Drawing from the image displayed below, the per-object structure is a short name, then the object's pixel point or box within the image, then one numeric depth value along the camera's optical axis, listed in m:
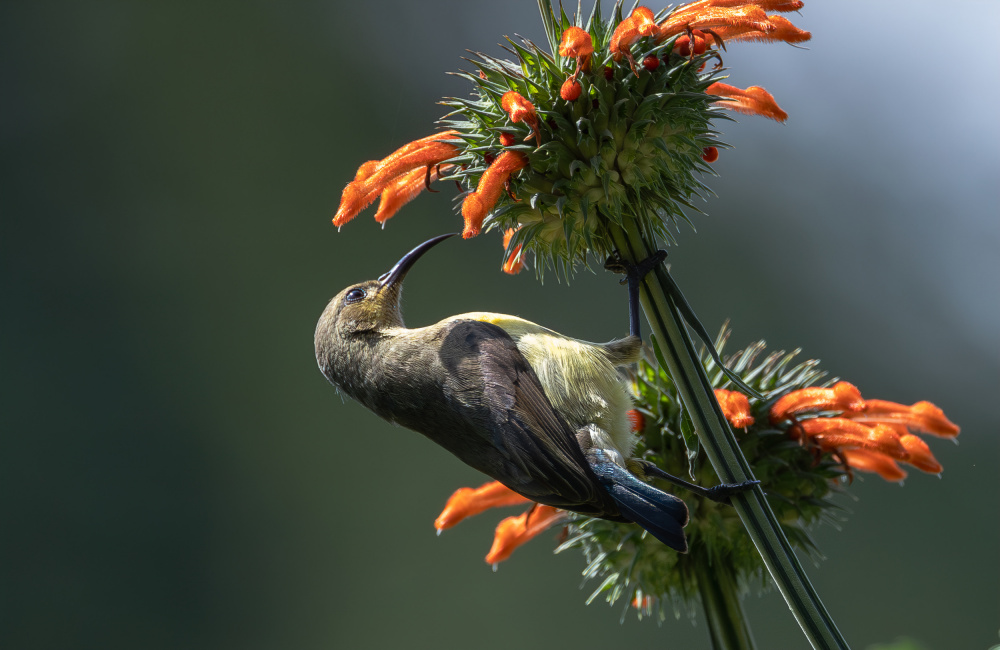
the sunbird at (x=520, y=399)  4.04
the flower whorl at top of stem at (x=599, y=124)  3.46
